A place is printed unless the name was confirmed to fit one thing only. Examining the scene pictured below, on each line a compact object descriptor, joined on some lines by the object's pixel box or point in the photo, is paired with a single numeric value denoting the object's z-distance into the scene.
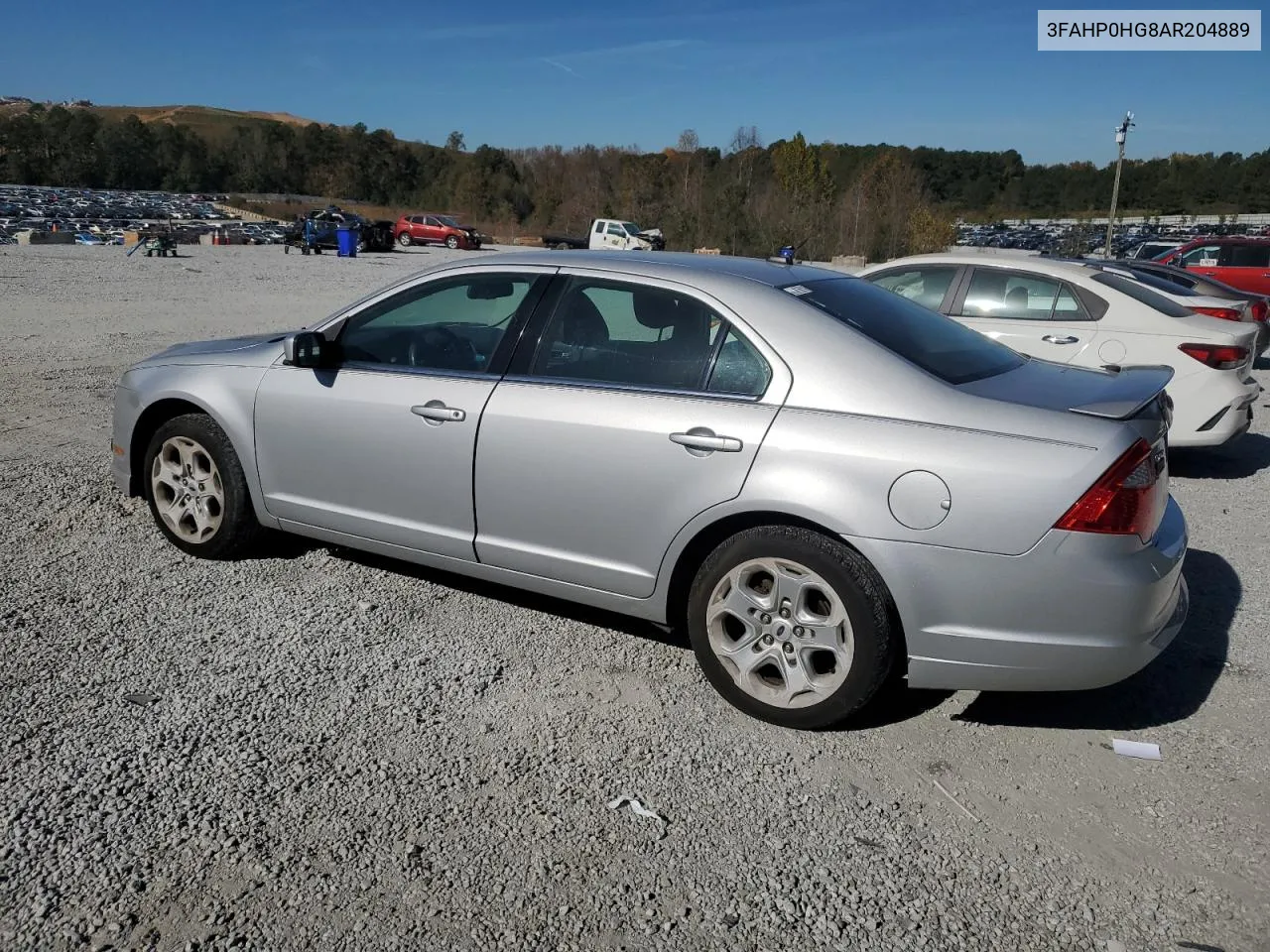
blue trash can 41.09
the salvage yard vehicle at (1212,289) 10.73
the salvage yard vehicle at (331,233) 42.84
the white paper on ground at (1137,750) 3.51
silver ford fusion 3.22
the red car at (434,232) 51.00
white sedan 7.38
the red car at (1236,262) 18.55
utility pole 31.64
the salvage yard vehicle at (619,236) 45.47
